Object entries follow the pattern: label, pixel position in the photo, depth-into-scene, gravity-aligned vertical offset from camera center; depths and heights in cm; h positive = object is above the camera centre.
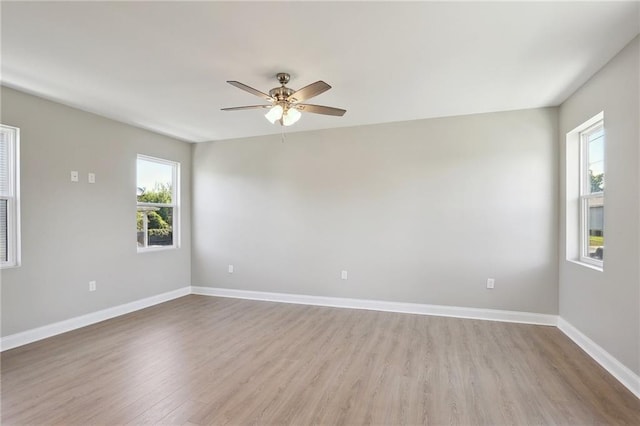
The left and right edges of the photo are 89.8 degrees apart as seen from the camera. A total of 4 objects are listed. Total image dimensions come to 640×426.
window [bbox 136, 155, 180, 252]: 464 +13
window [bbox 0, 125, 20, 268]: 314 +14
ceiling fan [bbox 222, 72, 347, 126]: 268 +93
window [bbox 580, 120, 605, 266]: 300 +18
